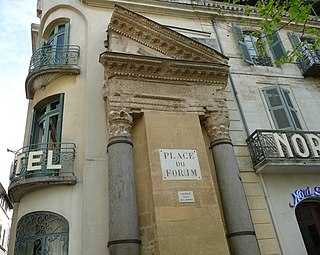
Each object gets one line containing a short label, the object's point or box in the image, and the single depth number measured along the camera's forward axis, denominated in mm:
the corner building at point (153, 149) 7102
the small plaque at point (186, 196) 7297
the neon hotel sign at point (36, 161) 7609
